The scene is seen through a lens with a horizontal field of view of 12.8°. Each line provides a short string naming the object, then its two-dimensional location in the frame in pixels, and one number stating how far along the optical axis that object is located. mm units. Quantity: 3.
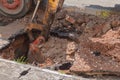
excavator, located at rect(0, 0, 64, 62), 8122
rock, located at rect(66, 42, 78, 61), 8028
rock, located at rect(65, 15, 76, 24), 9574
